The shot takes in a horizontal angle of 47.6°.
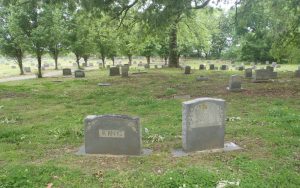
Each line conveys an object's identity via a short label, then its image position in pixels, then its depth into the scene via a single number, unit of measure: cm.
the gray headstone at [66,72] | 2973
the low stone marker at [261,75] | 1861
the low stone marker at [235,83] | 1518
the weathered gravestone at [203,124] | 680
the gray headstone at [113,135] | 675
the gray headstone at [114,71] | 2565
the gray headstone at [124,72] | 2394
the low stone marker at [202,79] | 2048
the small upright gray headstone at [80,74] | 2583
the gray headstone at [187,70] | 2603
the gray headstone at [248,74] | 2142
